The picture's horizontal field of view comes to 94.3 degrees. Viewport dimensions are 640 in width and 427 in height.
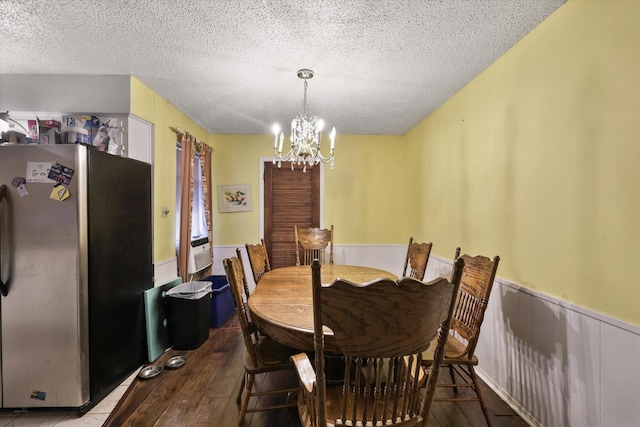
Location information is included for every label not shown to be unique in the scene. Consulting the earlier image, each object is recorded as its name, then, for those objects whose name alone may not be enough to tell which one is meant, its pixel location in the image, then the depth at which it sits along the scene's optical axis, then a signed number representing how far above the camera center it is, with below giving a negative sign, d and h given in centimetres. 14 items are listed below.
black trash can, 273 -100
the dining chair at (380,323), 93 -37
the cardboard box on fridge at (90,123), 239 +71
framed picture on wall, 425 +20
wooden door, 426 +4
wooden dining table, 137 -54
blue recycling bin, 329 -111
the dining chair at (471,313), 167 -64
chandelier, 235 +59
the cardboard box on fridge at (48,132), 204 +54
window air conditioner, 339 -55
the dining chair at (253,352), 156 -82
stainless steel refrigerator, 185 -42
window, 380 +3
